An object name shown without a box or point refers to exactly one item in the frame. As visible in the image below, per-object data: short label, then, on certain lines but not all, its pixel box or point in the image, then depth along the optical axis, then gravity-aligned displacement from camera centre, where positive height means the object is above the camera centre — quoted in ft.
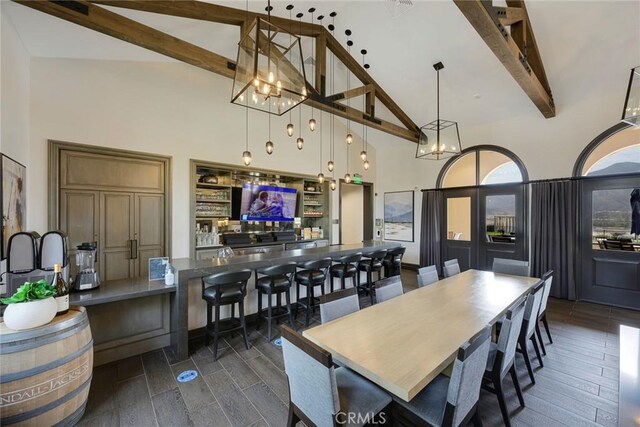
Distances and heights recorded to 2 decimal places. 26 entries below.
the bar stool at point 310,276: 11.32 -2.82
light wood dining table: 4.46 -2.67
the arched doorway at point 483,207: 17.71 +0.47
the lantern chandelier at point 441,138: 12.98 +3.80
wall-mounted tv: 18.49 +0.77
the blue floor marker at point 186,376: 7.79 -4.97
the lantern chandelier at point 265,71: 8.00 +4.73
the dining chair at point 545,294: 8.59 -2.81
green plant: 5.10 -1.61
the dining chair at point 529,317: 7.50 -3.07
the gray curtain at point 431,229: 21.57 -1.31
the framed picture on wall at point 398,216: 23.89 -0.25
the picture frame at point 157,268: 9.31 -1.96
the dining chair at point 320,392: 4.14 -3.25
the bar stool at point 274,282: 10.29 -2.79
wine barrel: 4.68 -3.03
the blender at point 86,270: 7.71 -1.70
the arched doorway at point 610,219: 13.96 -0.34
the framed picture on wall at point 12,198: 7.86 +0.53
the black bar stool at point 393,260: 15.44 -2.83
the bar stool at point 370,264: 14.14 -2.78
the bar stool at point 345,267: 13.00 -2.76
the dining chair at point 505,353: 5.84 -3.32
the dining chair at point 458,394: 4.25 -3.33
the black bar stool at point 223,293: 8.72 -2.85
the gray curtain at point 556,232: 15.39 -1.18
